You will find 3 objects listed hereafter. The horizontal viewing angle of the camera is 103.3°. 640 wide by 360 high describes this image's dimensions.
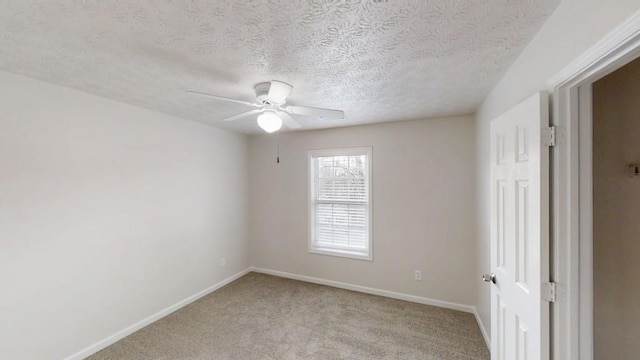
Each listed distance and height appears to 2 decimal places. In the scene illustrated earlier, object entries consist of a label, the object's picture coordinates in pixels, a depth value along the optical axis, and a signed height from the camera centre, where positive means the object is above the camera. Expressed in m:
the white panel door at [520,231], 1.21 -0.29
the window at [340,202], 3.63 -0.33
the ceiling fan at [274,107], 1.92 +0.60
